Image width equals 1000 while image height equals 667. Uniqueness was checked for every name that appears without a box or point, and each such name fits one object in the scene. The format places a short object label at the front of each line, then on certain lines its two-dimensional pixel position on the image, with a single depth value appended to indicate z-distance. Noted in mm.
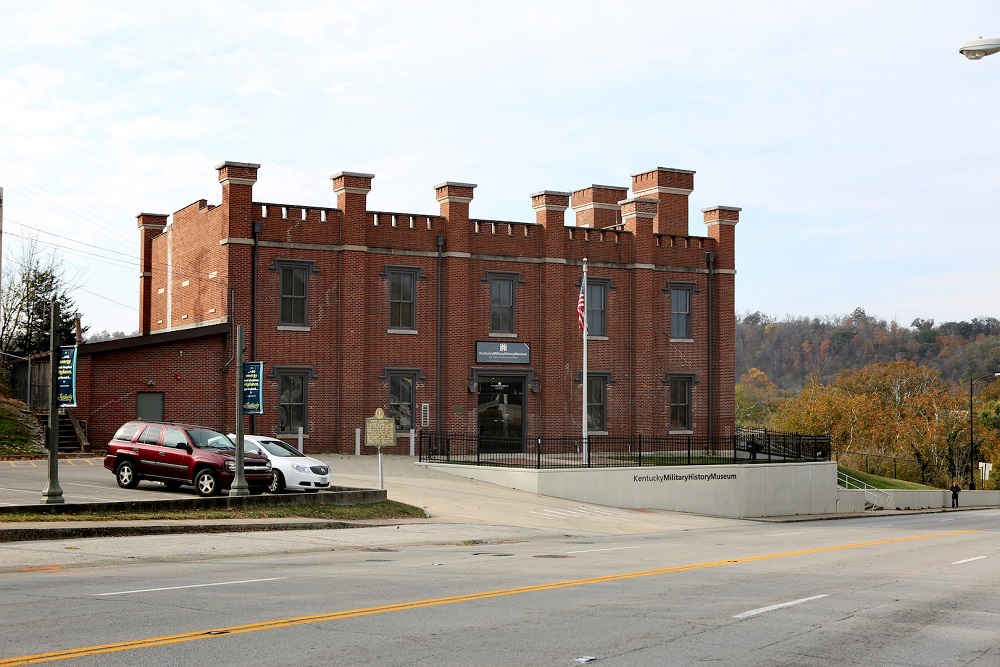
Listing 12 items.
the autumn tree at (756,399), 105562
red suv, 25641
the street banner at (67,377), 22078
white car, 27750
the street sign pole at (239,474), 23922
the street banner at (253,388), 25281
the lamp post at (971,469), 66125
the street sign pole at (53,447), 21156
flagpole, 38209
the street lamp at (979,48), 12992
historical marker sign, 28641
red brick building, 37906
